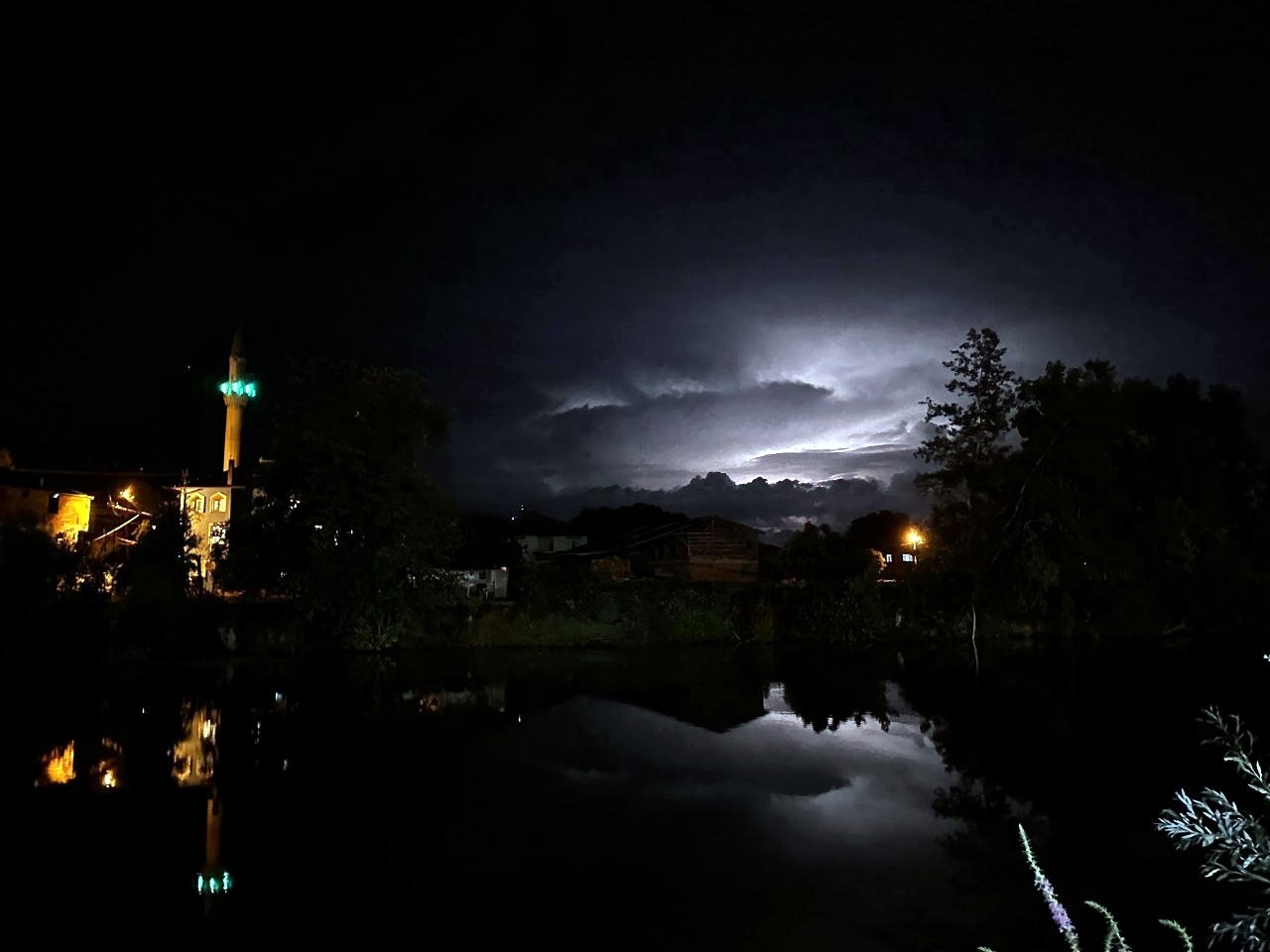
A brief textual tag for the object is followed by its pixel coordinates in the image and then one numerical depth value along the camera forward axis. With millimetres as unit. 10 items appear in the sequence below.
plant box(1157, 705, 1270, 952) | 3105
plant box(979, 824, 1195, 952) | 3088
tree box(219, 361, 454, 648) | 28516
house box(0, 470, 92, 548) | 42188
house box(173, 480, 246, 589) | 40816
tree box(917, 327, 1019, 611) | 26781
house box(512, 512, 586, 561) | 69312
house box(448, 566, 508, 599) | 41872
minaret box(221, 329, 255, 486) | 47812
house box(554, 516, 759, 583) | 51156
